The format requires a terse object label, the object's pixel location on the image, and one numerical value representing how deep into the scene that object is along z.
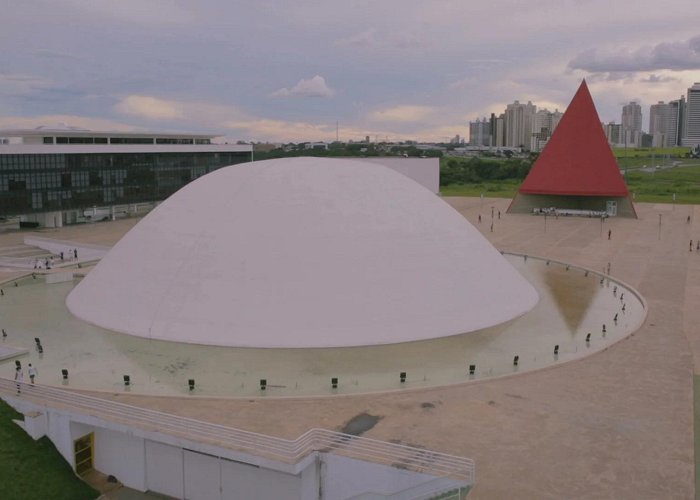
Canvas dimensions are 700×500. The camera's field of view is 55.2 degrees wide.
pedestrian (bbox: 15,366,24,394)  21.22
